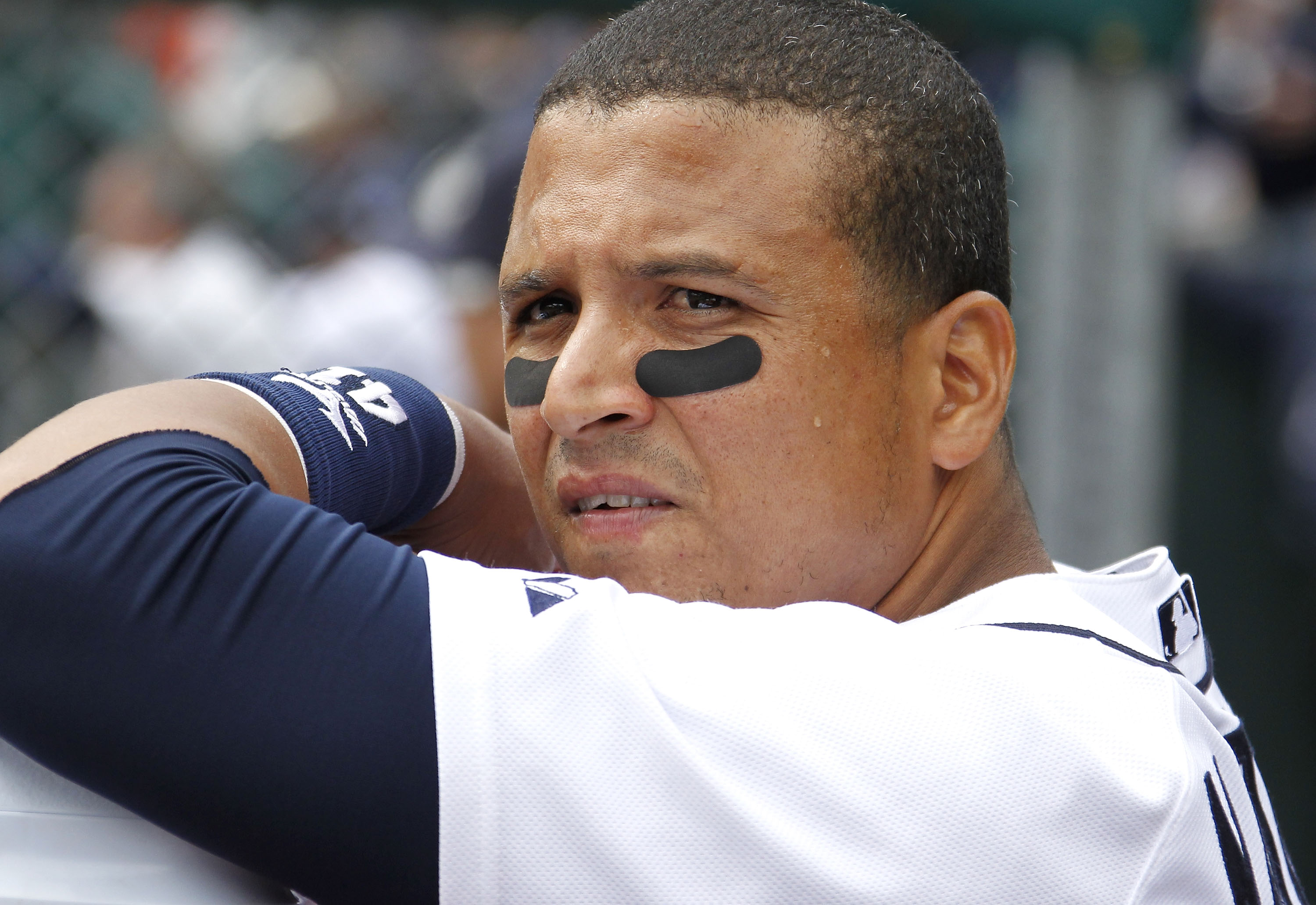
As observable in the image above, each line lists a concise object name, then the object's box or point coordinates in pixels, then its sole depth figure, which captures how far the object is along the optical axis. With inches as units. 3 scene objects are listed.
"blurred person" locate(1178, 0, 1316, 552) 332.2
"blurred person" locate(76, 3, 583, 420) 269.1
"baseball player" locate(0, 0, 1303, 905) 80.1
